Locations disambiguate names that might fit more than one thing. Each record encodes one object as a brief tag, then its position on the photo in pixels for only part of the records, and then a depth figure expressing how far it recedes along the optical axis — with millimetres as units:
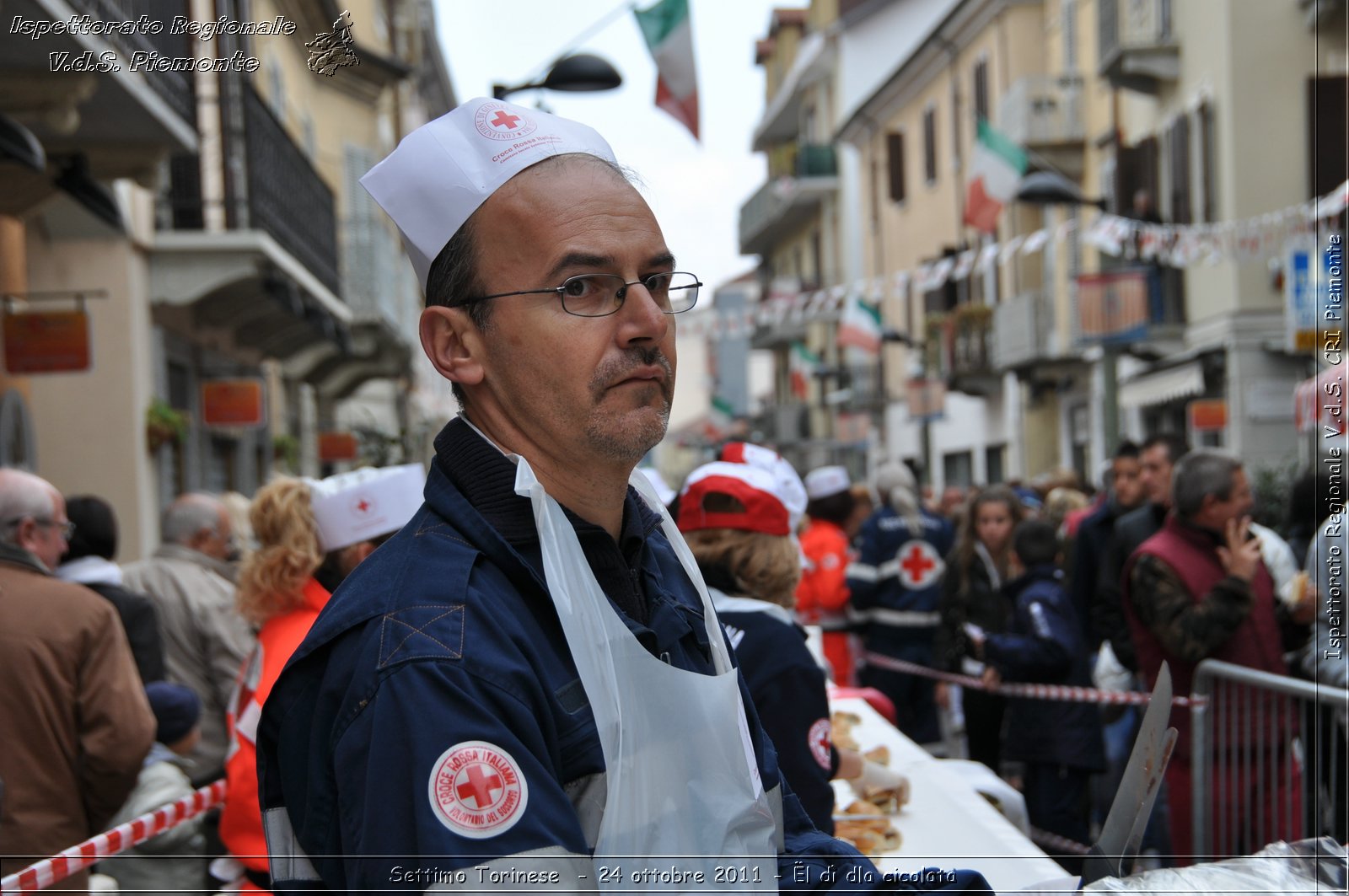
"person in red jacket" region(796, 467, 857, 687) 8641
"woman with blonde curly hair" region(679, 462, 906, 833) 3242
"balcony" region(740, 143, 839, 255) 39688
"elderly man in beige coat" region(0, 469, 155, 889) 3795
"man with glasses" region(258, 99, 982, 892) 1389
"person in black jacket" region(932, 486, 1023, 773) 7973
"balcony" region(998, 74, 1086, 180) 24938
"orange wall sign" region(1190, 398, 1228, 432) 17406
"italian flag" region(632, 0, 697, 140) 6367
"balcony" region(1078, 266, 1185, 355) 20844
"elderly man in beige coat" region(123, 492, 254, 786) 6020
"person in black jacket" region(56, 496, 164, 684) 5219
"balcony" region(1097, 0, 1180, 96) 19781
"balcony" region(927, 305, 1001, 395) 29688
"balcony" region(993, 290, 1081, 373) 26234
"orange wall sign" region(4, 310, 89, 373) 8484
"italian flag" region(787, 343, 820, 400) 38750
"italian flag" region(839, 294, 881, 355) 25406
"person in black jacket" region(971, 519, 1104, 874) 6641
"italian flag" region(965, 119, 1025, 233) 16844
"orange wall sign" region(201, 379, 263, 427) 12875
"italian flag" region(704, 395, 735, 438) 52672
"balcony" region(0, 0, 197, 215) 3330
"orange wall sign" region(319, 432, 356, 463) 19188
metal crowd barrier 5051
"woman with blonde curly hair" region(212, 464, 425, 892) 3713
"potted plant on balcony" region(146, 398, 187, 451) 11242
